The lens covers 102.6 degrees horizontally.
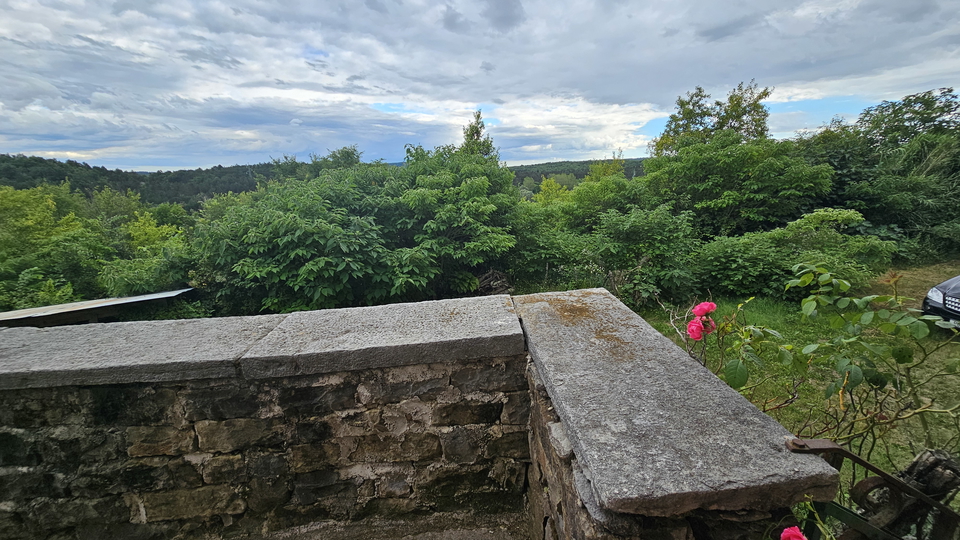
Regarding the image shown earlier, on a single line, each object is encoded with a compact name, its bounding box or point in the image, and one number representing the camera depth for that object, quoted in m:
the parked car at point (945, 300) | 3.91
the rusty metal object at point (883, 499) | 0.93
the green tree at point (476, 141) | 9.50
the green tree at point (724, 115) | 15.70
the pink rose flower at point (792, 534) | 0.79
